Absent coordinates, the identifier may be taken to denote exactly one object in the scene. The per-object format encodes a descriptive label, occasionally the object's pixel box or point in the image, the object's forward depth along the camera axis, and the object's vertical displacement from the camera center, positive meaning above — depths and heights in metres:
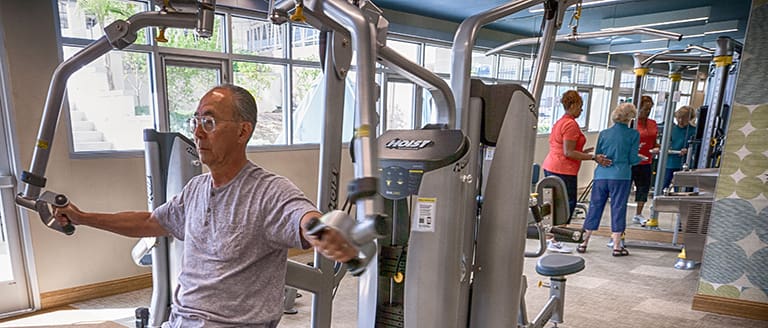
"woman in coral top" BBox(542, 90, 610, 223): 3.86 -0.40
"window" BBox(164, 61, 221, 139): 3.80 +0.04
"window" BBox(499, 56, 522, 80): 6.44 +0.50
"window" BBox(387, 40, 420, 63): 5.64 +0.66
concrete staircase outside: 3.35 -0.34
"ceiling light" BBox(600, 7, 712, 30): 4.56 +0.96
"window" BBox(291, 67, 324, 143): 4.80 -0.05
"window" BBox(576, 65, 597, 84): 5.53 +0.37
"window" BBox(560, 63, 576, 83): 5.71 +0.40
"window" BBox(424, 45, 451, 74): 5.99 +0.56
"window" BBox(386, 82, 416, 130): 5.79 -0.08
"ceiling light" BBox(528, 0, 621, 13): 3.98 +0.92
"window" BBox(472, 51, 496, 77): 6.15 +0.49
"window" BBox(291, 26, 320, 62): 4.65 +0.55
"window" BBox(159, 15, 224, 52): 3.76 +0.45
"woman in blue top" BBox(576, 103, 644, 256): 4.09 -0.63
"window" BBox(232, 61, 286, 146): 4.37 +0.01
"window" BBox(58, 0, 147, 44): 3.25 +0.55
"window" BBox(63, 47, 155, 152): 3.37 -0.10
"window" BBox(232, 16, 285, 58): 4.18 +0.55
